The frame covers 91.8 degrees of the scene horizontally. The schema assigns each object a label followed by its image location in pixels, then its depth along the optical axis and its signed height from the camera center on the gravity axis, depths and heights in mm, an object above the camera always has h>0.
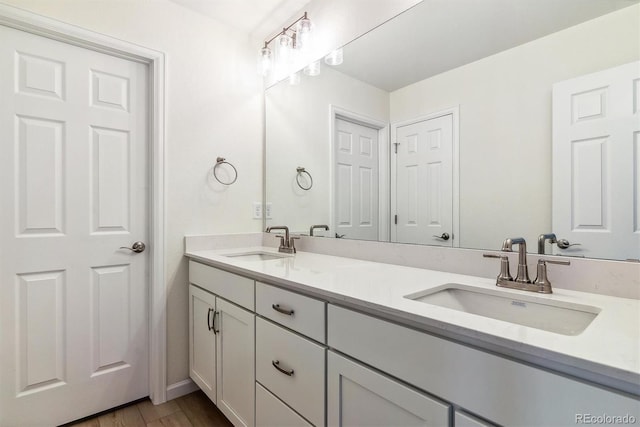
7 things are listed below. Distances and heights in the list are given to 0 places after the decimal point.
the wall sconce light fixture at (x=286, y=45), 1909 +1101
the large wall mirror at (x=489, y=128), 947 +337
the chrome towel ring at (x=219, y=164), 2033 +307
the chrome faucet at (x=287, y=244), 1931 -204
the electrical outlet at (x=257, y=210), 2242 +14
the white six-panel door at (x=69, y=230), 1475 -95
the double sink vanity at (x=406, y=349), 566 -332
